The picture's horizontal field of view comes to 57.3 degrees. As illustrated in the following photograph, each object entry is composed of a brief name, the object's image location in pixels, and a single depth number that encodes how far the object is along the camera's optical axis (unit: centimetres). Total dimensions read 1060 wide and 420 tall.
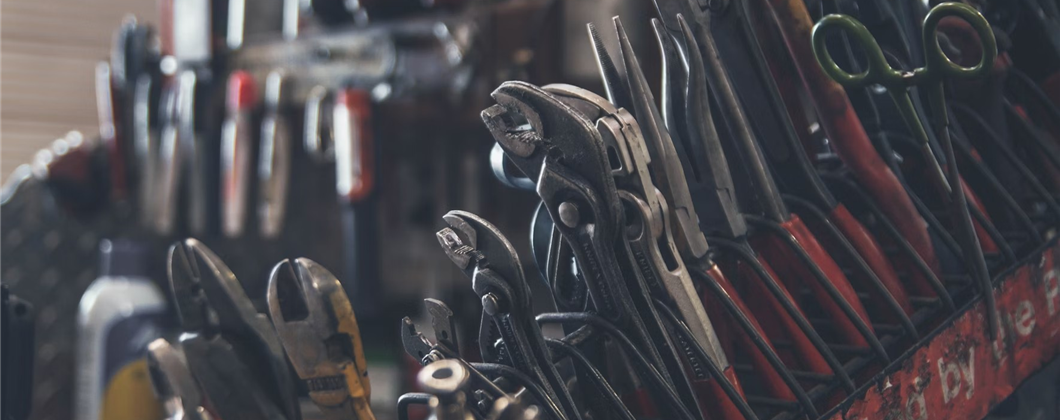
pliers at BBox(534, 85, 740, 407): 52
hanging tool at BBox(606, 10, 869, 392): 56
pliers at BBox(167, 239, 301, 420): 52
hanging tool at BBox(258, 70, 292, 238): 151
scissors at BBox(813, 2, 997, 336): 54
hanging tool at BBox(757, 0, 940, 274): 61
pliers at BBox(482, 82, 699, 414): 50
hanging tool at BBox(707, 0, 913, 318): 59
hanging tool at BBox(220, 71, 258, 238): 154
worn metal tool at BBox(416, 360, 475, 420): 39
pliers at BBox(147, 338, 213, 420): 52
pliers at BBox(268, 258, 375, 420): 49
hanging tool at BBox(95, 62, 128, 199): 158
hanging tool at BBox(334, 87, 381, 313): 144
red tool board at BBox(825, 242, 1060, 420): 56
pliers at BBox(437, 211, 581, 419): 50
